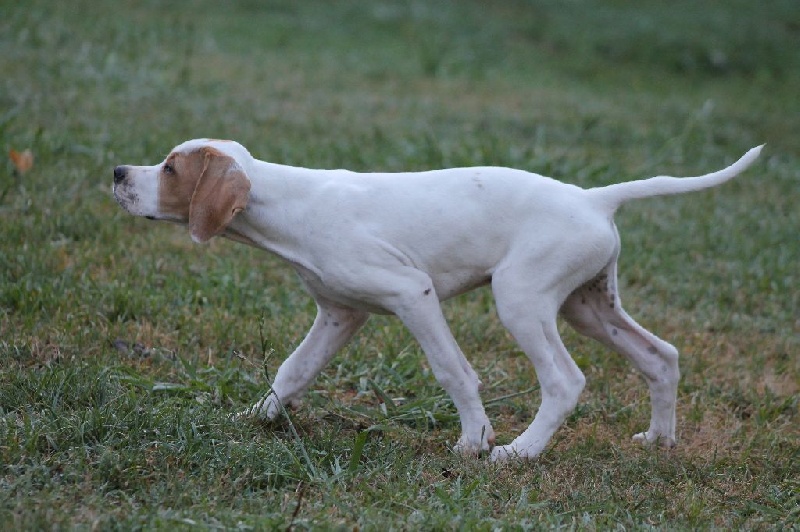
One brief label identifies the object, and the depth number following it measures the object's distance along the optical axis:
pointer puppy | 8.23
